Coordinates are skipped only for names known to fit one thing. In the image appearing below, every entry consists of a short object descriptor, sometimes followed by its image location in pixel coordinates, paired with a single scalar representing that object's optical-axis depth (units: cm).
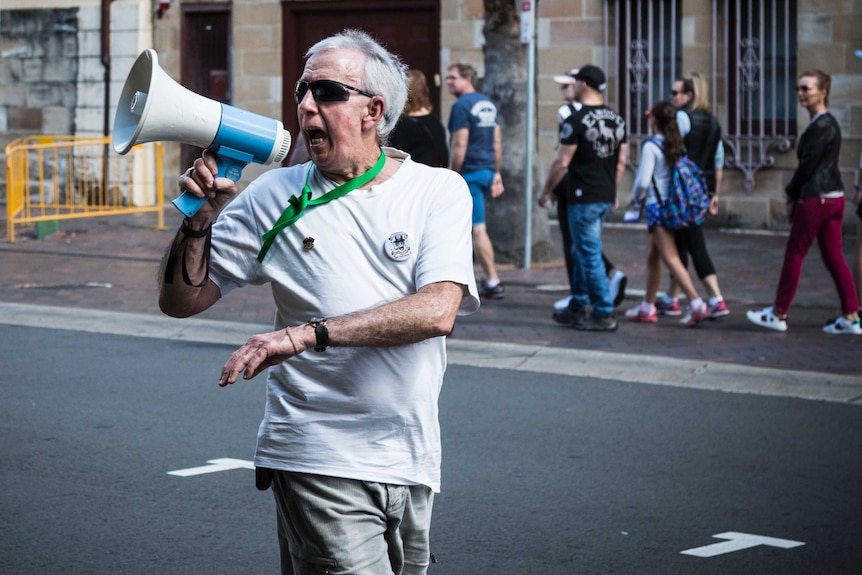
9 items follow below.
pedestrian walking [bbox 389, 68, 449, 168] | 996
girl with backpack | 1060
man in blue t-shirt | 1186
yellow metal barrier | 1986
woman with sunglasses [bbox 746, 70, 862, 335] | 1009
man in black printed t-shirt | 1024
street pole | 1384
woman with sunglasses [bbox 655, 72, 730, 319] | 1073
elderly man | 331
